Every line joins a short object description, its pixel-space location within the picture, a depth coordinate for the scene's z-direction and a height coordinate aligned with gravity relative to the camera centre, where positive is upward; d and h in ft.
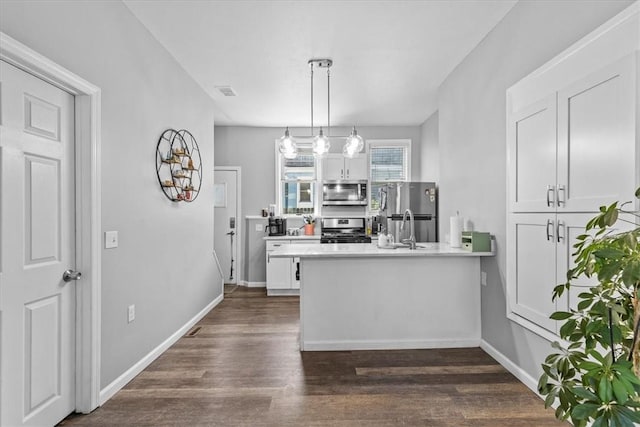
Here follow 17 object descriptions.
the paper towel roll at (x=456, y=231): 11.79 -0.59
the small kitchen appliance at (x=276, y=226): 20.38 -0.77
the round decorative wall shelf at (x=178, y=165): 11.05 +1.50
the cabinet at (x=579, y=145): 5.69 +1.24
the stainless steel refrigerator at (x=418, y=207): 17.67 +0.25
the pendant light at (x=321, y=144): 11.71 +2.16
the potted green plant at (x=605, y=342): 3.41 -1.39
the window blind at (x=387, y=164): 21.31 +2.77
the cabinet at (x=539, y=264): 6.98 -1.09
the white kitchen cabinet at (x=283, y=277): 18.97 -3.32
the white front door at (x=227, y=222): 20.97 -0.57
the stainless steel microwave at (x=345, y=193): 20.22 +1.03
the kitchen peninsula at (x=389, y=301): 11.00 -2.64
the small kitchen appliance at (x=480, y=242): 10.42 -0.83
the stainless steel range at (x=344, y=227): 20.18 -0.81
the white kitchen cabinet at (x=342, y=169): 20.30 +2.35
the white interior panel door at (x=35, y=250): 5.89 -0.67
